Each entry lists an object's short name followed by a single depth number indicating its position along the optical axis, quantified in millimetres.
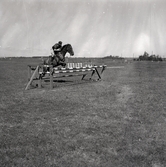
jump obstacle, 12203
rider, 15477
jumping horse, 15656
